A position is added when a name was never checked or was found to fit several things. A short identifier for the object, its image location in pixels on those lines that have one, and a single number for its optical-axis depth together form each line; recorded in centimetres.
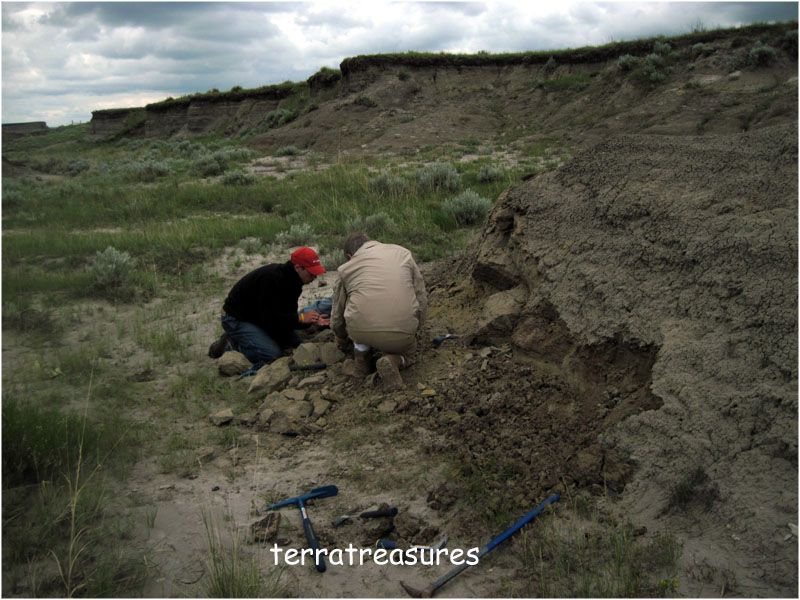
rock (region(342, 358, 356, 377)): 552
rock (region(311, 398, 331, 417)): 509
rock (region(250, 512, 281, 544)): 357
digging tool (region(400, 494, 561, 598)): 315
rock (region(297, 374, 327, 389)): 550
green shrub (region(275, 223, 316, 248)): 989
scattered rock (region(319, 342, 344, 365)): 582
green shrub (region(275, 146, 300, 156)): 2239
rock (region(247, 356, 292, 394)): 554
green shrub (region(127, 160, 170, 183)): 1598
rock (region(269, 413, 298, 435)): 485
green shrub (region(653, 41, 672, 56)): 2170
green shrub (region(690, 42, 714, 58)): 2103
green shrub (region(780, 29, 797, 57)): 1925
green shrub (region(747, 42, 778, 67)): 1888
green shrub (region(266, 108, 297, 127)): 2955
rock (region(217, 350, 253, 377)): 598
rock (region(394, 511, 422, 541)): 363
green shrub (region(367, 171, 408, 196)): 1228
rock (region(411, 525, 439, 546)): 356
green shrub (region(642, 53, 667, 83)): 2075
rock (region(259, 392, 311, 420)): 505
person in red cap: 607
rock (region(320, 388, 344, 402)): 523
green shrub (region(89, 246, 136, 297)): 756
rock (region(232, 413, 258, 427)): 505
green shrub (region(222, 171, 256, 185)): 1552
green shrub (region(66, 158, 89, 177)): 1384
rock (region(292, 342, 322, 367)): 588
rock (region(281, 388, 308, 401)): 529
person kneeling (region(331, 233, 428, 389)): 525
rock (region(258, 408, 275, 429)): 499
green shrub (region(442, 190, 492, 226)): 1033
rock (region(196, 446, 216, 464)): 449
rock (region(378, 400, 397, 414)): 493
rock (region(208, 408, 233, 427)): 503
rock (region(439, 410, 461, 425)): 461
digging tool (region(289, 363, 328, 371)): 577
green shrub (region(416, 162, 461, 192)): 1276
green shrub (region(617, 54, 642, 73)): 2188
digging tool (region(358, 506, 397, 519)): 376
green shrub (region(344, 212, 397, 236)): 1003
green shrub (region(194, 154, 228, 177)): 1731
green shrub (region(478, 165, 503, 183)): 1372
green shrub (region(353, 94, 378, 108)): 2552
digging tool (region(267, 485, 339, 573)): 353
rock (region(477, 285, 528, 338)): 551
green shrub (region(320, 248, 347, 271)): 878
